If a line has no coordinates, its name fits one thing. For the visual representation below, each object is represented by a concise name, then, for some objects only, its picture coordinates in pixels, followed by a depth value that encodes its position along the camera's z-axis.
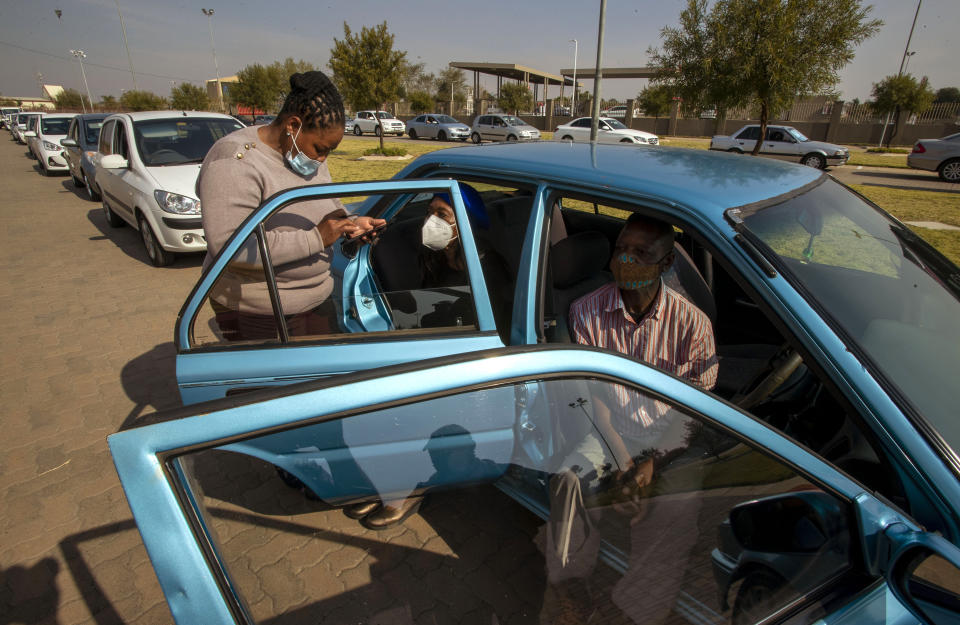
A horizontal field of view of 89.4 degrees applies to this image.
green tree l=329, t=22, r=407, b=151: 19.59
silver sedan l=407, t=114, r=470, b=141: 27.99
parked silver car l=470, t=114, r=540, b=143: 25.16
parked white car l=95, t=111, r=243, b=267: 5.93
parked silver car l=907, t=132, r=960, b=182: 14.02
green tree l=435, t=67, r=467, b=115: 57.66
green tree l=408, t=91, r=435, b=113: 47.53
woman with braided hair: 1.91
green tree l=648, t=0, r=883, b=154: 11.84
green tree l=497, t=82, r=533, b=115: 50.22
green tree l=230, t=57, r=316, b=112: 32.75
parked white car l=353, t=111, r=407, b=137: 33.06
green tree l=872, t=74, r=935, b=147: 27.30
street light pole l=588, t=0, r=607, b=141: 12.64
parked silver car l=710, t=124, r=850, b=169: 16.86
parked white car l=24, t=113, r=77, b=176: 14.39
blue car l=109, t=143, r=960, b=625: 0.83
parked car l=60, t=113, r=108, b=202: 9.34
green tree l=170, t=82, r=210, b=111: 39.47
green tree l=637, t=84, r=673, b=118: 39.00
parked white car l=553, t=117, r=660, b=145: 20.95
